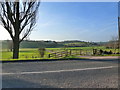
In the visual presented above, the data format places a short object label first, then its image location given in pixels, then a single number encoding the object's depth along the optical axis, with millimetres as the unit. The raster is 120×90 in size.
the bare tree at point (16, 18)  8679
